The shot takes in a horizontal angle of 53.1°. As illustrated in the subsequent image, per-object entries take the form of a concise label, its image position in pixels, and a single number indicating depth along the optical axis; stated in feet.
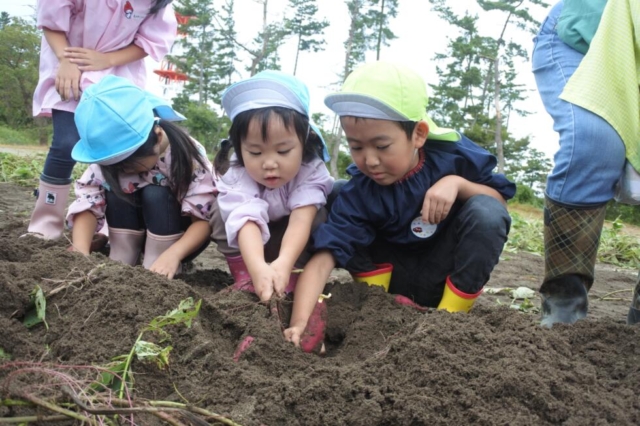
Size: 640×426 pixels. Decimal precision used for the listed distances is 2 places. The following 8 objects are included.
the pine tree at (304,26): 89.97
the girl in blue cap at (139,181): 9.18
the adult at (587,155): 7.61
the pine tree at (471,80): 89.51
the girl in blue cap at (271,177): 8.30
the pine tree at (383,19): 86.79
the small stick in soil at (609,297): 11.83
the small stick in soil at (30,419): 4.38
